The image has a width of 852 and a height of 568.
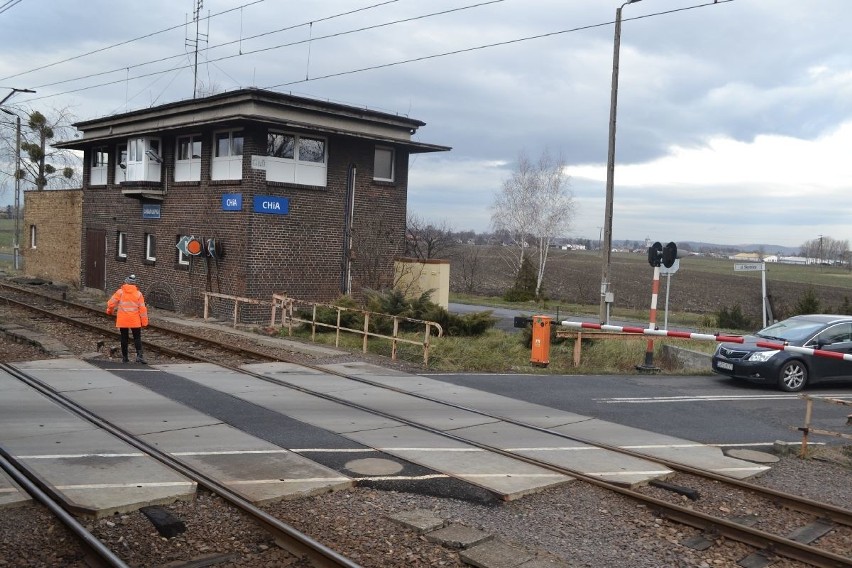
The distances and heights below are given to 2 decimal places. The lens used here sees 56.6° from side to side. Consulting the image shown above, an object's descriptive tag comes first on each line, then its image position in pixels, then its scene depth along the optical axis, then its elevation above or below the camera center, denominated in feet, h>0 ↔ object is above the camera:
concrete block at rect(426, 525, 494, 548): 20.85 -7.65
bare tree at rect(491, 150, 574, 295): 165.27 +7.20
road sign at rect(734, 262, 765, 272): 65.37 -0.30
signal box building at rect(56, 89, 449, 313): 75.15 +5.15
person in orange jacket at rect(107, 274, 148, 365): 48.01 -4.31
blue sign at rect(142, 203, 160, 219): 90.17 +3.39
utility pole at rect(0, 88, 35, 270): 142.66 +8.70
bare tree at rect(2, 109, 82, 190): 157.58 +16.71
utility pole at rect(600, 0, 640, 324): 68.90 +5.37
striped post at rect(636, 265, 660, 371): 55.01 -6.54
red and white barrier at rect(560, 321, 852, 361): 35.39 -4.08
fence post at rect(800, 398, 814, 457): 32.45 -6.70
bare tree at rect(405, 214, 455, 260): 150.41 +2.21
